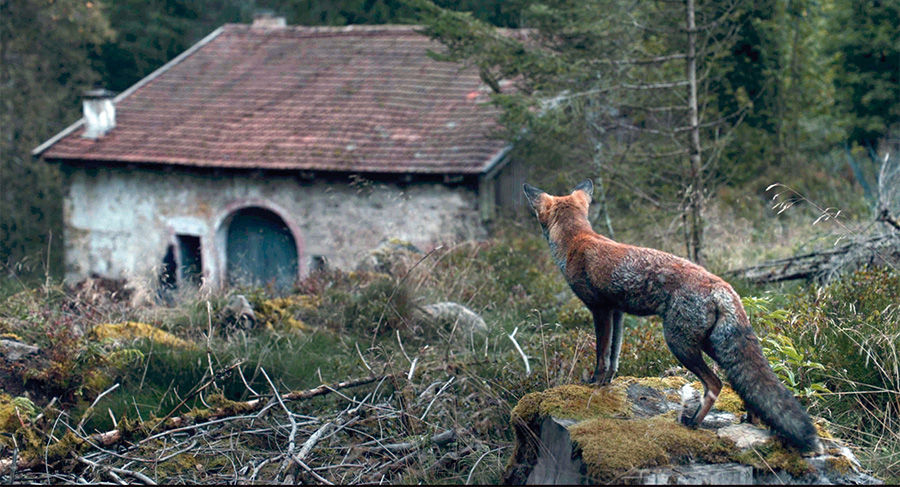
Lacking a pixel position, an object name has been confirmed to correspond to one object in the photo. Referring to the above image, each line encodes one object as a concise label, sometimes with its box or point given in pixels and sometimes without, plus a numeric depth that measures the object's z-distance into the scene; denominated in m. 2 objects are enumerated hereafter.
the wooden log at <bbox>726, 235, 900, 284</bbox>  7.13
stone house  15.19
